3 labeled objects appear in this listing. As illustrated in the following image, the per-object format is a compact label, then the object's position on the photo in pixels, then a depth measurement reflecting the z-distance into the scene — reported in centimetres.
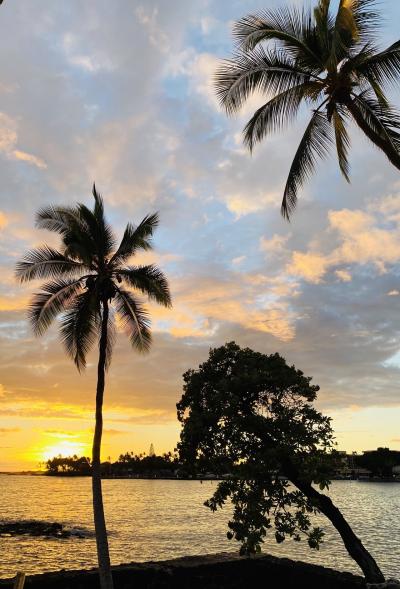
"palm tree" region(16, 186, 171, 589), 1970
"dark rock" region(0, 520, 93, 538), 5353
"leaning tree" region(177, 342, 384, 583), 1627
